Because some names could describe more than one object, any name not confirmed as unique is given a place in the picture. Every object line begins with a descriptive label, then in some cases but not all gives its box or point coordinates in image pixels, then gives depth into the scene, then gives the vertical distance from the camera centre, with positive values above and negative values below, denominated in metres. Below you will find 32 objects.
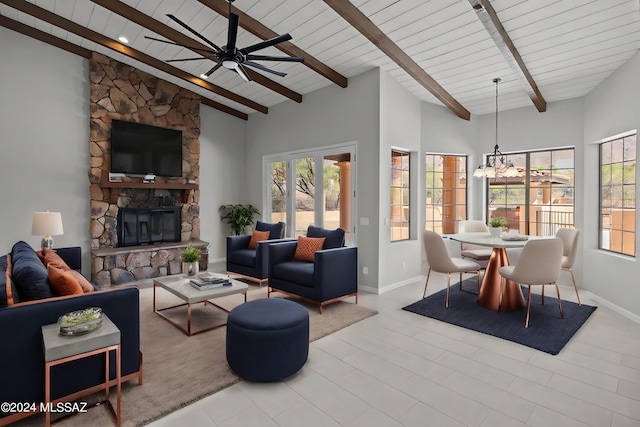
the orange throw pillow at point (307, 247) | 4.57 -0.51
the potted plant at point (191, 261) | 3.79 -0.58
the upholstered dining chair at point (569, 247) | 4.40 -0.49
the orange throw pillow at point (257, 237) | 5.55 -0.45
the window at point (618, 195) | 4.28 +0.19
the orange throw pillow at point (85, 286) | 2.47 -0.57
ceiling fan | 2.95 +1.46
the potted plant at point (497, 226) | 4.52 -0.22
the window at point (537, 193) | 5.46 +0.27
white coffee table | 3.25 -0.81
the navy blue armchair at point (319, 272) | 3.96 -0.76
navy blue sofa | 1.93 -0.84
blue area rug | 3.30 -1.21
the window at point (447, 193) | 6.18 +0.29
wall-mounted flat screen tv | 5.56 +1.02
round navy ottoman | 2.46 -0.98
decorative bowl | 1.92 -0.64
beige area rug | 2.14 -1.24
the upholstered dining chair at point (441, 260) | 4.26 -0.64
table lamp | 4.13 -0.18
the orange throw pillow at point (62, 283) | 2.28 -0.49
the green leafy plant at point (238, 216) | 6.94 -0.14
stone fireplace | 5.42 +0.35
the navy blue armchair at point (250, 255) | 5.01 -0.70
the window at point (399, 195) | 5.33 +0.22
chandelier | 4.56 +0.52
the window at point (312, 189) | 5.31 +0.34
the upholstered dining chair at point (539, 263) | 3.56 -0.57
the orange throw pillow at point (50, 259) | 2.83 -0.43
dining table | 4.13 -0.92
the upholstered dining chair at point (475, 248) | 5.32 -0.65
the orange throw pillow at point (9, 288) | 2.01 -0.48
